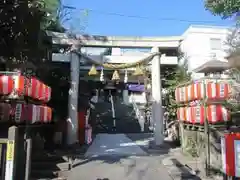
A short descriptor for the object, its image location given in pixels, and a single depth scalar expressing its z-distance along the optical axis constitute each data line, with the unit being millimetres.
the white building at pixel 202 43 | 14739
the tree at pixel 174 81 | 11235
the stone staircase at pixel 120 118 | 16305
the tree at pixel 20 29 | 5037
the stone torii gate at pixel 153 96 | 10133
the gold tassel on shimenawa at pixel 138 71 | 10229
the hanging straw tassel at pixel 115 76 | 10438
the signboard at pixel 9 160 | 3770
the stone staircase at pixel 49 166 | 6044
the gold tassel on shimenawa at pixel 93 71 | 10284
